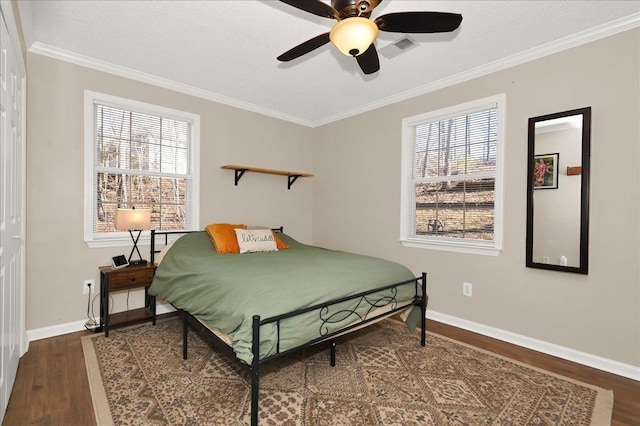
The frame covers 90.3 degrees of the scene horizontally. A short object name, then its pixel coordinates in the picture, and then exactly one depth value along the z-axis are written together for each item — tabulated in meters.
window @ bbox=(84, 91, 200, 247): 3.06
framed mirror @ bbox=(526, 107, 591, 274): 2.47
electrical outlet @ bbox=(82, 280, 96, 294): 3.00
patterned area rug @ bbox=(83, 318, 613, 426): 1.79
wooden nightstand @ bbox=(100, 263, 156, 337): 2.82
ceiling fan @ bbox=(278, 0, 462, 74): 1.69
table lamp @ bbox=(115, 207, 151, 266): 2.82
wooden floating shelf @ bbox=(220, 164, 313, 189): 3.87
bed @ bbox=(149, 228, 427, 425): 1.75
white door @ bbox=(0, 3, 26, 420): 1.66
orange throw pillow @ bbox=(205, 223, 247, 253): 3.23
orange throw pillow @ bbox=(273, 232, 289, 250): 3.65
